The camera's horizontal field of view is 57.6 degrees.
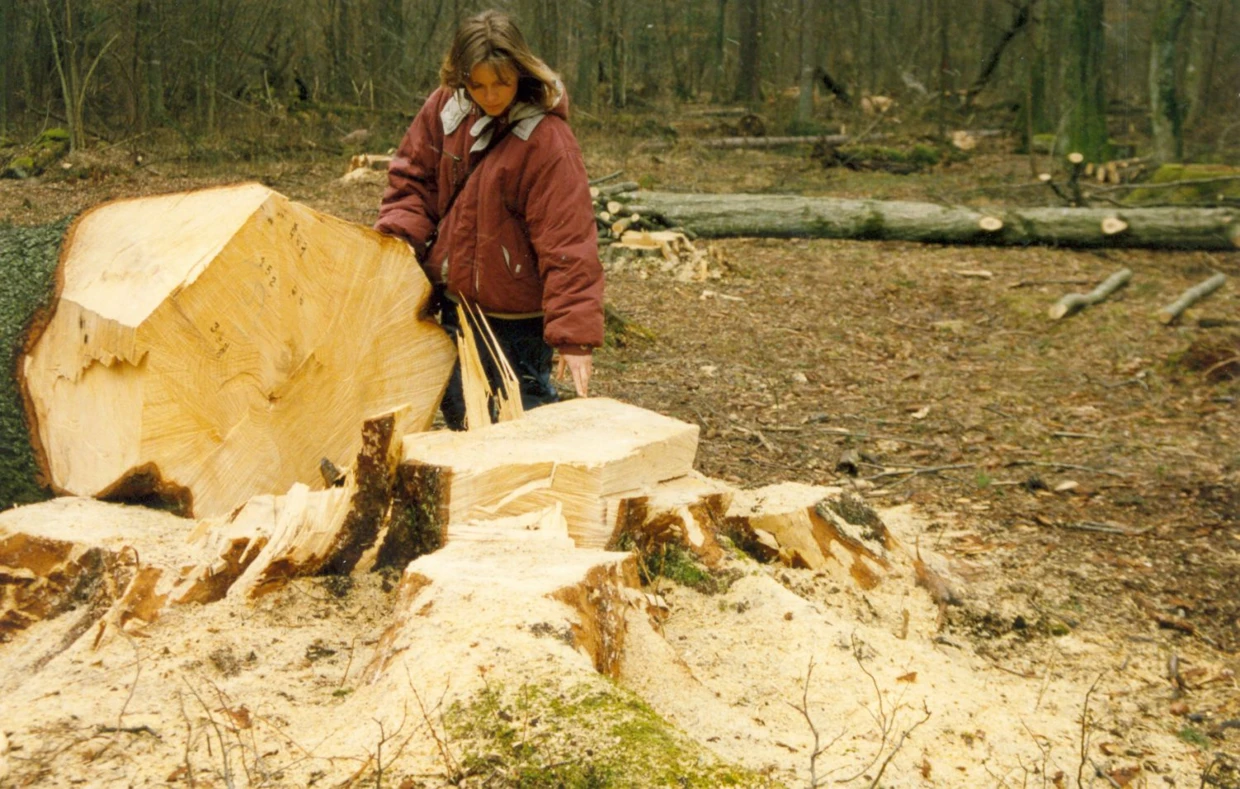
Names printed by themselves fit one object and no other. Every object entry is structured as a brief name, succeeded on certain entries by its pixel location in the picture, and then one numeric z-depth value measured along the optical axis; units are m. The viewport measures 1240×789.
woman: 3.52
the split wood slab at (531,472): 2.97
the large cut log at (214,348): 3.11
